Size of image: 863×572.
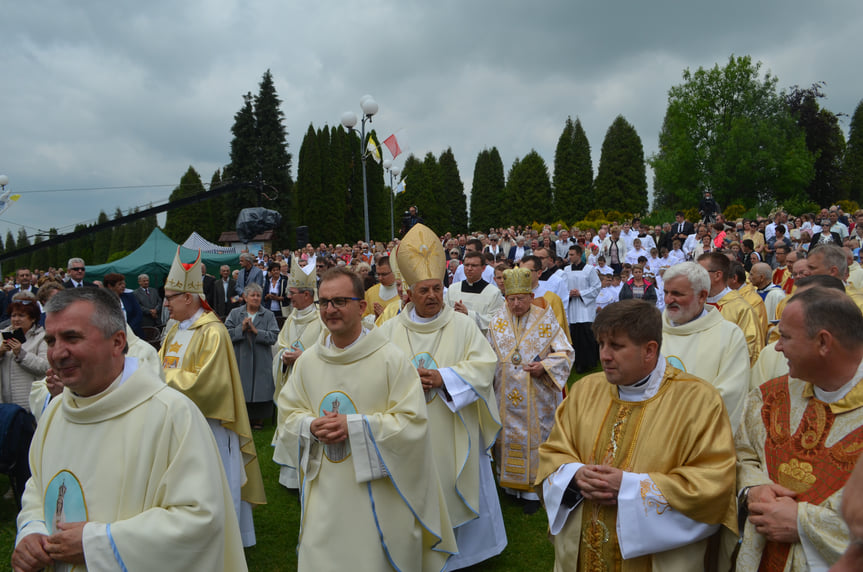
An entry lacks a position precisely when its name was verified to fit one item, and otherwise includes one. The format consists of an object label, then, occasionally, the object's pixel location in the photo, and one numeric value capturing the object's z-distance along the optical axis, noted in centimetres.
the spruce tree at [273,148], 4762
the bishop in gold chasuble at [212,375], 489
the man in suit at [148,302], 1218
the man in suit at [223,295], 1459
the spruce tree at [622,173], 5338
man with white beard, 404
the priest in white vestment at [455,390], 450
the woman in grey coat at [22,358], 590
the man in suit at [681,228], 1814
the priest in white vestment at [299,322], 668
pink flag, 2036
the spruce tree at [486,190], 6200
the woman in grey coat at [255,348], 901
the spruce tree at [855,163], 5600
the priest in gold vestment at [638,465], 267
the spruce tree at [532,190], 5616
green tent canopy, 1842
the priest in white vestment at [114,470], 229
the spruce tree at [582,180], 5506
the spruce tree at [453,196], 6425
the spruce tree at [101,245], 6723
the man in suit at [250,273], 1393
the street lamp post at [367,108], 1505
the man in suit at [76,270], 1084
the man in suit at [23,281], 1366
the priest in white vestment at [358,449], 348
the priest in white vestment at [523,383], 588
